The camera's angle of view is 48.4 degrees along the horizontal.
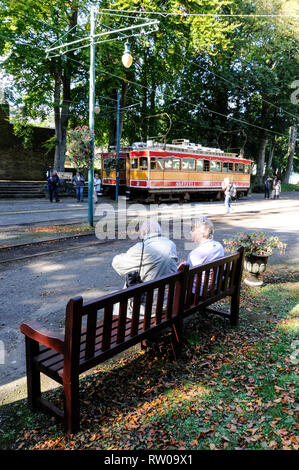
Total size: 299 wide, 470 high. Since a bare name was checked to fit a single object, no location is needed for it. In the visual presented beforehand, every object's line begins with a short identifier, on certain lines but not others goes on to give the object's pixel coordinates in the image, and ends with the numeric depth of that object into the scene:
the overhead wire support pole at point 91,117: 10.90
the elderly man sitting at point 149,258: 3.42
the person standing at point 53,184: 19.20
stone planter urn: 5.68
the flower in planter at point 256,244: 5.73
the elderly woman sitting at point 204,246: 4.08
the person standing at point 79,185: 20.53
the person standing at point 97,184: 21.31
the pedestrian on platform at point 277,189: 28.13
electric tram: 20.73
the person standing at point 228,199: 16.19
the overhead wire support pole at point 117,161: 20.39
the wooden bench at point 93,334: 2.39
